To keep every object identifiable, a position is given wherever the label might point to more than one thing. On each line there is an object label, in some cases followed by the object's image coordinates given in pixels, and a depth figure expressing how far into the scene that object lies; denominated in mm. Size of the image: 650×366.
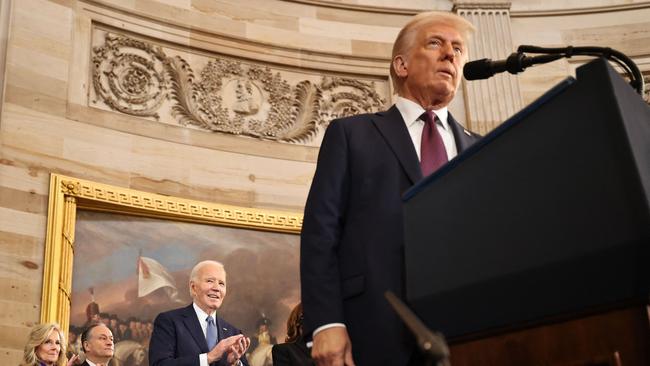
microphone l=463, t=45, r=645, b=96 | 2721
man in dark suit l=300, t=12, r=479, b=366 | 2547
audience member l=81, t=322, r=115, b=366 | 6375
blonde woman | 5875
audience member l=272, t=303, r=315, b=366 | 4488
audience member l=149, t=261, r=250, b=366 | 5461
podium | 1809
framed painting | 6613
